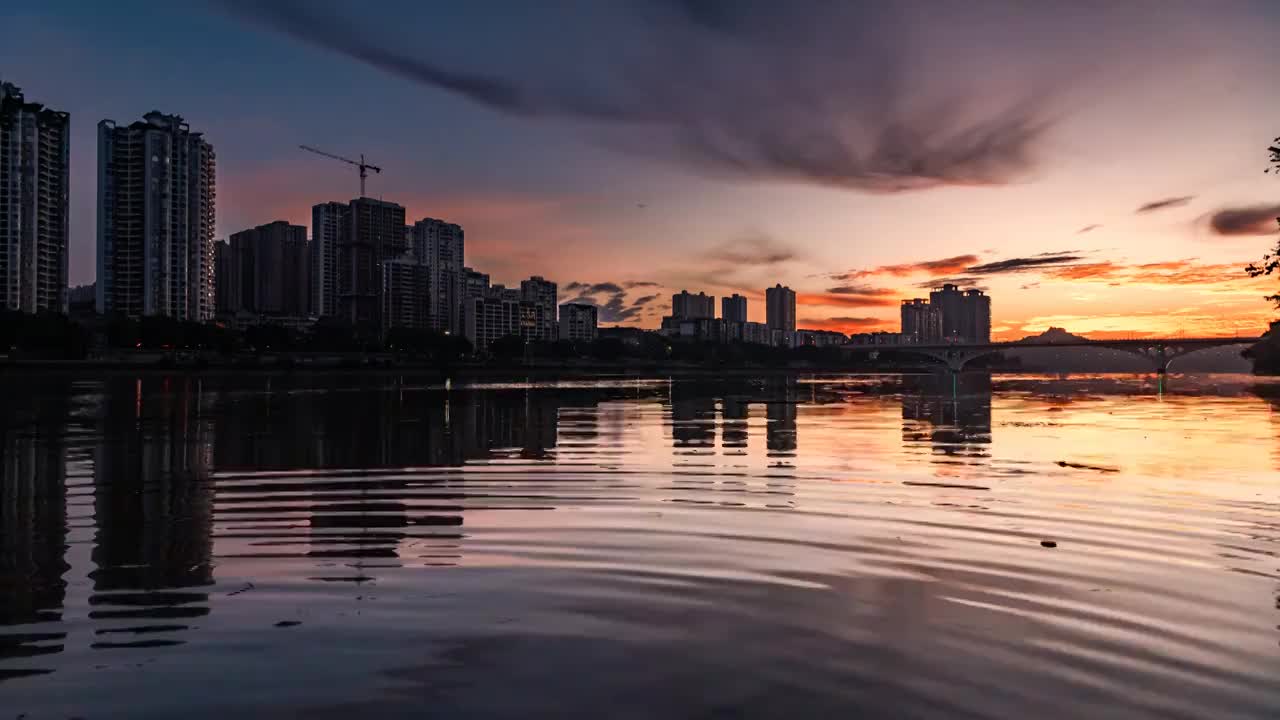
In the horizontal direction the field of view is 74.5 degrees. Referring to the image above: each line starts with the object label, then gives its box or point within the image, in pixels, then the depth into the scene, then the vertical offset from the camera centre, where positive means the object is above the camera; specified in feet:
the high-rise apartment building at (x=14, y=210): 635.66 +134.69
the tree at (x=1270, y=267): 101.04 +14.50
